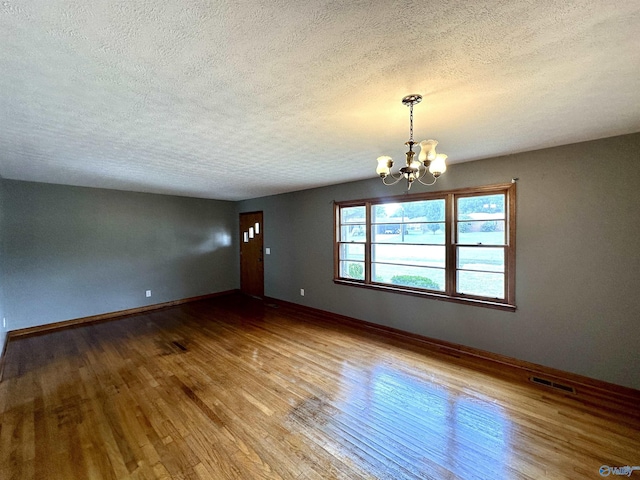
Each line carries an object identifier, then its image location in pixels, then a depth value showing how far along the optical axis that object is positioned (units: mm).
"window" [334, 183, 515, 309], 3111
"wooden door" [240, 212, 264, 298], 6207
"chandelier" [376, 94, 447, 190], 1762
